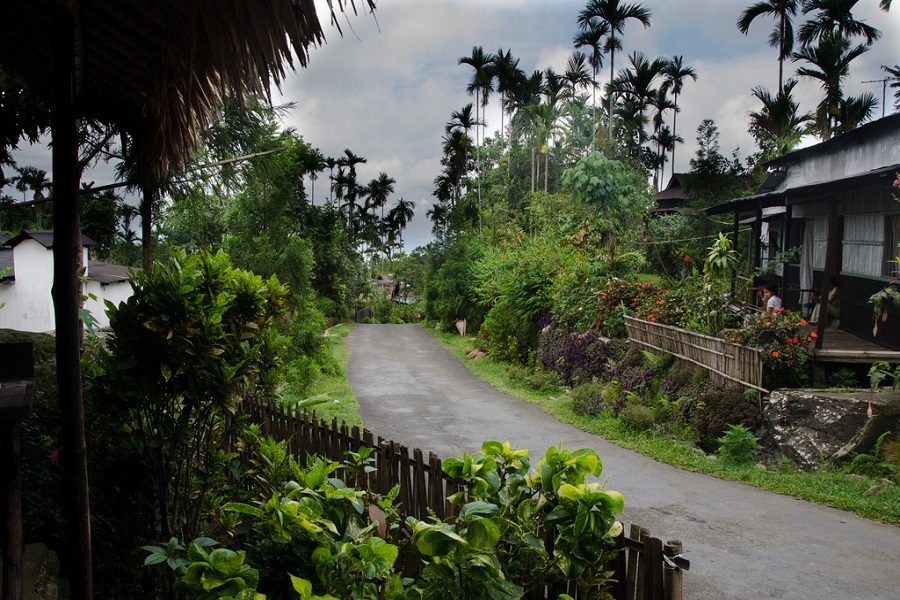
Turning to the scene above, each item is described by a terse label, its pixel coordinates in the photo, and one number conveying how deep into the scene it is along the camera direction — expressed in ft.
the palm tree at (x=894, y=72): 79.10
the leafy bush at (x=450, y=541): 8.17
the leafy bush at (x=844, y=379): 31.73
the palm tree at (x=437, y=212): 205.33
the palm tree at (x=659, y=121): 151.23
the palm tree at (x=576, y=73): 127.65
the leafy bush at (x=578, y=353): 45.44
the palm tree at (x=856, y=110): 76.23
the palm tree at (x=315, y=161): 108.88
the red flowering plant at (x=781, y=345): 31.01
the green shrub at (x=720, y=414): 31.30
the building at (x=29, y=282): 72.18
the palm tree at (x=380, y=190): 247.09
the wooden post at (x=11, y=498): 8.64
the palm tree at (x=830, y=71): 81.05
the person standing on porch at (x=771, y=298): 42.04
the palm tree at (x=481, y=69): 145.07
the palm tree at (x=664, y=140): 164.25
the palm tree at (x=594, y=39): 118.73
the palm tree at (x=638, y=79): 133.18
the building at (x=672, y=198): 136.00
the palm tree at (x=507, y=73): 141.49
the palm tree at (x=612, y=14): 114.21
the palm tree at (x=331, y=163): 216.54
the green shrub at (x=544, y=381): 49.01
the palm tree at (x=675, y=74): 144.52
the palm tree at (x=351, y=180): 223.51
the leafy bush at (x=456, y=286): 88.74
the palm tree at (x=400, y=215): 261.44
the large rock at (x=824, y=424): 27.78
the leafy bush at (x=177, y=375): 11.04
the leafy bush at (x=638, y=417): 35.47
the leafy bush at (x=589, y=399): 40.37
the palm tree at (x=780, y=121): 78.38
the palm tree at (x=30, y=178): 122.01
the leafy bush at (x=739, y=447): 30.09
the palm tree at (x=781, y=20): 91.81
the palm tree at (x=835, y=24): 85.35
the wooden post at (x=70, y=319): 8.07
